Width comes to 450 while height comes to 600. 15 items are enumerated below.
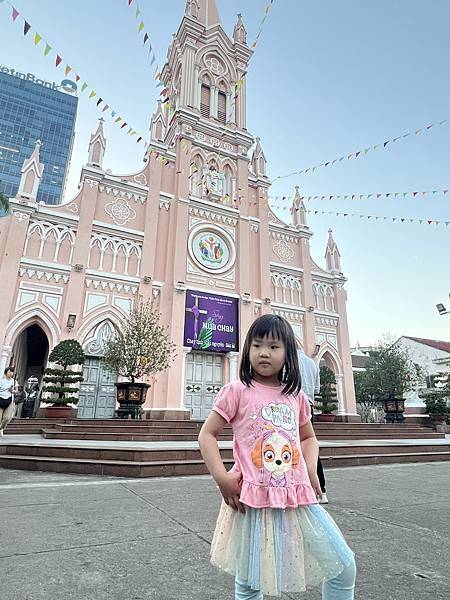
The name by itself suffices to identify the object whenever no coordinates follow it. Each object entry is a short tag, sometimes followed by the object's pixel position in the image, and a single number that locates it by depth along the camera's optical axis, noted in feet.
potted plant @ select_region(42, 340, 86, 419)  37.45
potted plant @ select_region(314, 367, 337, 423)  50.78
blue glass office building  242.99
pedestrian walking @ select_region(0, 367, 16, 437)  23.53
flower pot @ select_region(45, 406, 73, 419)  37.29
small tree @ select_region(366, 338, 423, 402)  63.21
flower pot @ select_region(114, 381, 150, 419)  39.01
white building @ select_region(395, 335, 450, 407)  91.66
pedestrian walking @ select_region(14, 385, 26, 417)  34.60
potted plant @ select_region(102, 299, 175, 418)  39.17
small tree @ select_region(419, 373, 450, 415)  52.29
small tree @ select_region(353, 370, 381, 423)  77.07
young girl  3.96
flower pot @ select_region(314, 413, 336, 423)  50.52
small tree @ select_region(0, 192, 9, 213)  40.68
